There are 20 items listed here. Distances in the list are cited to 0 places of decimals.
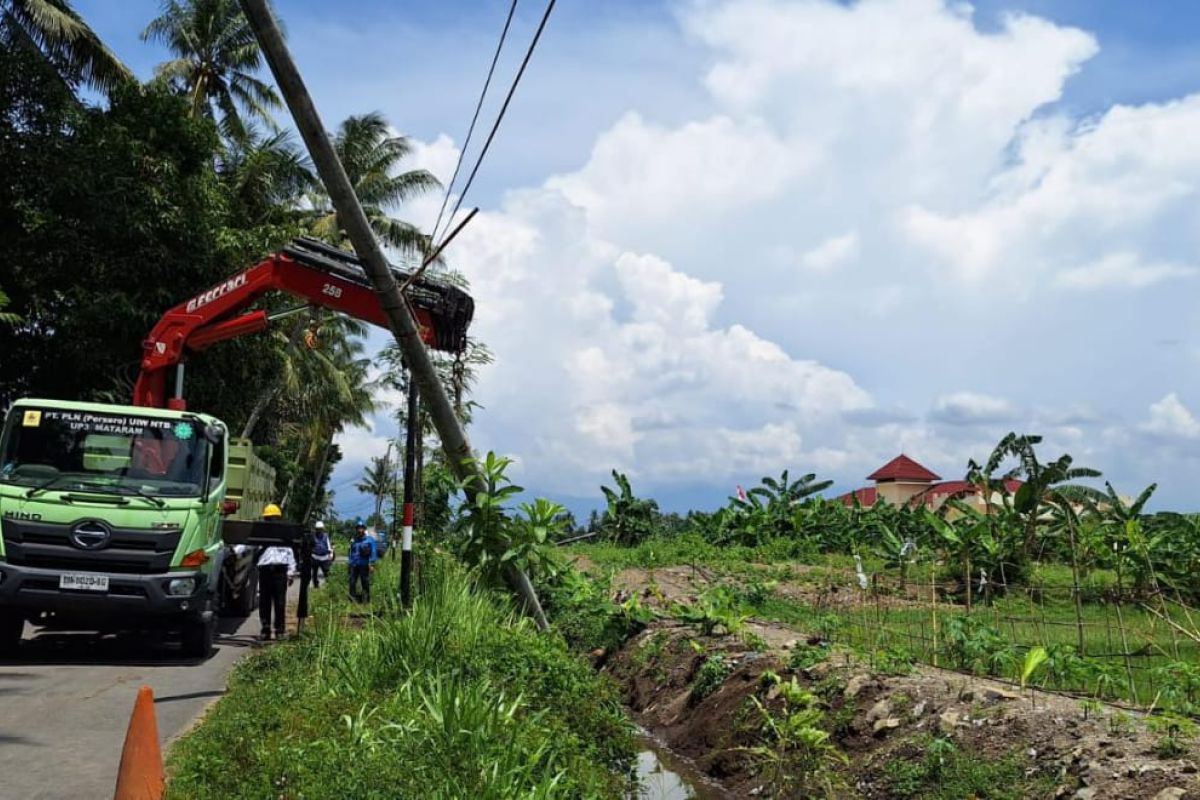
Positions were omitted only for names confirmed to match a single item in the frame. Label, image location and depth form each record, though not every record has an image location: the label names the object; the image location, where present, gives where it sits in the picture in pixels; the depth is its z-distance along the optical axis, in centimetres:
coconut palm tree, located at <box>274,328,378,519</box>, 3979
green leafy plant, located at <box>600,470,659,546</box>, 3547
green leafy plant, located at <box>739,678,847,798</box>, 875
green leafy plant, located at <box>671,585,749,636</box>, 1369
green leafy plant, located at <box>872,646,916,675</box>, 1030
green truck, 1180
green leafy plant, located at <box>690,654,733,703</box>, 1198
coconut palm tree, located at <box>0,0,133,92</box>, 2359
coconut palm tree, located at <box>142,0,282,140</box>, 3438
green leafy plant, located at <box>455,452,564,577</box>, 1195
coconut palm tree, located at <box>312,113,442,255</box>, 3825
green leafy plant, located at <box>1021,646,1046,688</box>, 957
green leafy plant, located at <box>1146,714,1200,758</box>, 718
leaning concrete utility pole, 897
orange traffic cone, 639
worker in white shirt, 1481
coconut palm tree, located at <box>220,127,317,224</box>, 3109
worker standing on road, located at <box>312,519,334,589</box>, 2122
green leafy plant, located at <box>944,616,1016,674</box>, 1069
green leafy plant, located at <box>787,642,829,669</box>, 1103
